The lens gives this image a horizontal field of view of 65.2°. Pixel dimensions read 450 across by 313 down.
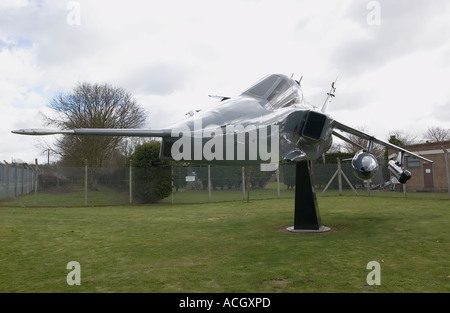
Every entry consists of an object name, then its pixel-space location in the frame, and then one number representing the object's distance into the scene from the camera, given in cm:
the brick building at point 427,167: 2836
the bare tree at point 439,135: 6462
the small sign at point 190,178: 2525
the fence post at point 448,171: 2011
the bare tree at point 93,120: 3653
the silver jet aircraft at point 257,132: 674
